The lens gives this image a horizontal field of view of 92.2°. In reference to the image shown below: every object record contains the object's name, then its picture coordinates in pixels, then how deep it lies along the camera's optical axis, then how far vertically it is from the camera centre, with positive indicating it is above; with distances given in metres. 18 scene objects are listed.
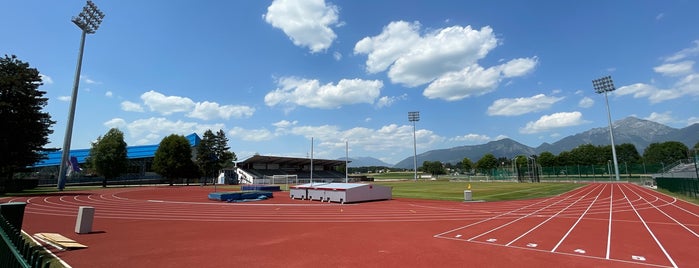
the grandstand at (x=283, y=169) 77.33 +1.29
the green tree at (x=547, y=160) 131.00 +5.56
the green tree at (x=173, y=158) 69.75 +3.36
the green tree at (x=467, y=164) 166.89 +5.02
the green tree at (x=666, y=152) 118.62 +7.90
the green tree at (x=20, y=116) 35.56 +6.40
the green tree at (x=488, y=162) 156.12 +5.61
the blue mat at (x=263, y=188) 43.39 -1.82
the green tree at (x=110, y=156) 62.47 +3.53
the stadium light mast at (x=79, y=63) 44.44 +15.23
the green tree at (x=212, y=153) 77.69 +5.03
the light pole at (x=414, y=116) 112.57 +19.30
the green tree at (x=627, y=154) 133.50 +8.01
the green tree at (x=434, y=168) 178.86 +3.41
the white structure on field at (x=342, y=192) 27.70 -1.58
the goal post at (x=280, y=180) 69.69 -1.23
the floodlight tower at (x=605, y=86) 80.69 +21.30
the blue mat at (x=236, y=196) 29.62 -1.97
